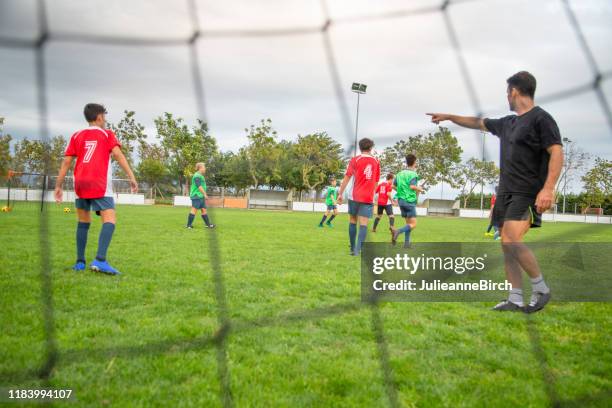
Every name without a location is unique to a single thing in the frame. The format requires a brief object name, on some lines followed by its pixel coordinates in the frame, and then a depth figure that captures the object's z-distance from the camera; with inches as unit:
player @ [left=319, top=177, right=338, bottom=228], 525.9
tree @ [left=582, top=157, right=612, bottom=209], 731.6
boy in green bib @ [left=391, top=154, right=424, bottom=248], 287.9
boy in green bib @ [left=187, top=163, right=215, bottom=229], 363.6
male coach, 113.4
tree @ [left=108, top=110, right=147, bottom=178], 822.6
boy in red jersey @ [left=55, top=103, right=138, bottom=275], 156.5
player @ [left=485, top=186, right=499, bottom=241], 404.4
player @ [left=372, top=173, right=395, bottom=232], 388.5
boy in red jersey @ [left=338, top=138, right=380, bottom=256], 231.8
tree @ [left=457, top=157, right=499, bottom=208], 914.9
